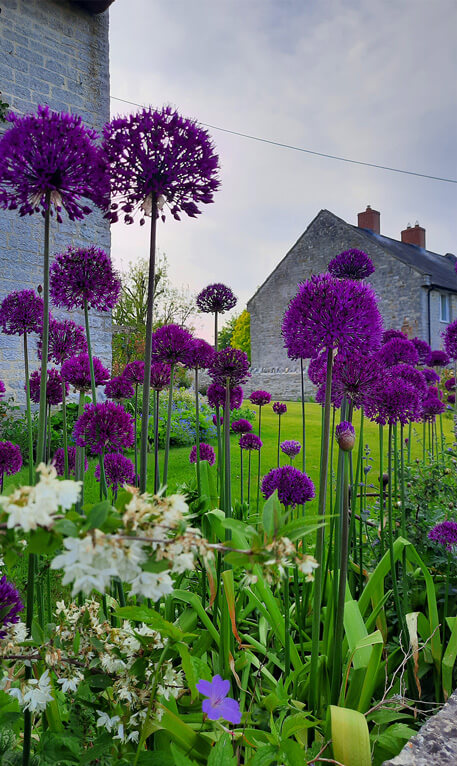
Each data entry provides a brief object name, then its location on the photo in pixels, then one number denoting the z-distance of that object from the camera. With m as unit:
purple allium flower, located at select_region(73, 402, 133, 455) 1.48
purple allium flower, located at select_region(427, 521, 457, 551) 1.93
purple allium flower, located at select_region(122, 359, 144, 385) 2.30
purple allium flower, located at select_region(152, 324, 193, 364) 2.00
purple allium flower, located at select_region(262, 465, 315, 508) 1.79
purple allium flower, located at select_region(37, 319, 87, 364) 1.98
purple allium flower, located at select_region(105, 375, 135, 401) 2.14
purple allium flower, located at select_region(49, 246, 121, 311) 1.57
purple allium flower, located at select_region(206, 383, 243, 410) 2.37
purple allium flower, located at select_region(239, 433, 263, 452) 3.25
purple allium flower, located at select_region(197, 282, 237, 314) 2.56
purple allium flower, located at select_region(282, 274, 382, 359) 1.28
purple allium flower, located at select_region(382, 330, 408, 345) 3.10
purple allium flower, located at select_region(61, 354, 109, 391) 1.77
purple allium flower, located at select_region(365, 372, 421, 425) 1.77
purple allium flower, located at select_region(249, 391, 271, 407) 3.70
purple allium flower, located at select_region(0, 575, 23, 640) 0.88
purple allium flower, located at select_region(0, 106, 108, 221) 0.95
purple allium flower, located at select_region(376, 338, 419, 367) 2.60
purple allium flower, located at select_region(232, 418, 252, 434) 3.22
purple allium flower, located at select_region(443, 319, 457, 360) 3.22
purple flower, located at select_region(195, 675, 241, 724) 0.93
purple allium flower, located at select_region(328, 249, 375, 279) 2.75
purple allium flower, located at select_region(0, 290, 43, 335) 1.80
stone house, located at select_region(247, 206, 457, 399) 19.17
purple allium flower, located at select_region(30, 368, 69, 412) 2.17
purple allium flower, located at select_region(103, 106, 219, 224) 1.13
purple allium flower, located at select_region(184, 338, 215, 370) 2.15
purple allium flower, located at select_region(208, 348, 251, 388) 2.13
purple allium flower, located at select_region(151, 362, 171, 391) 2.29
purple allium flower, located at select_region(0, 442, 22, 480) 2.02
